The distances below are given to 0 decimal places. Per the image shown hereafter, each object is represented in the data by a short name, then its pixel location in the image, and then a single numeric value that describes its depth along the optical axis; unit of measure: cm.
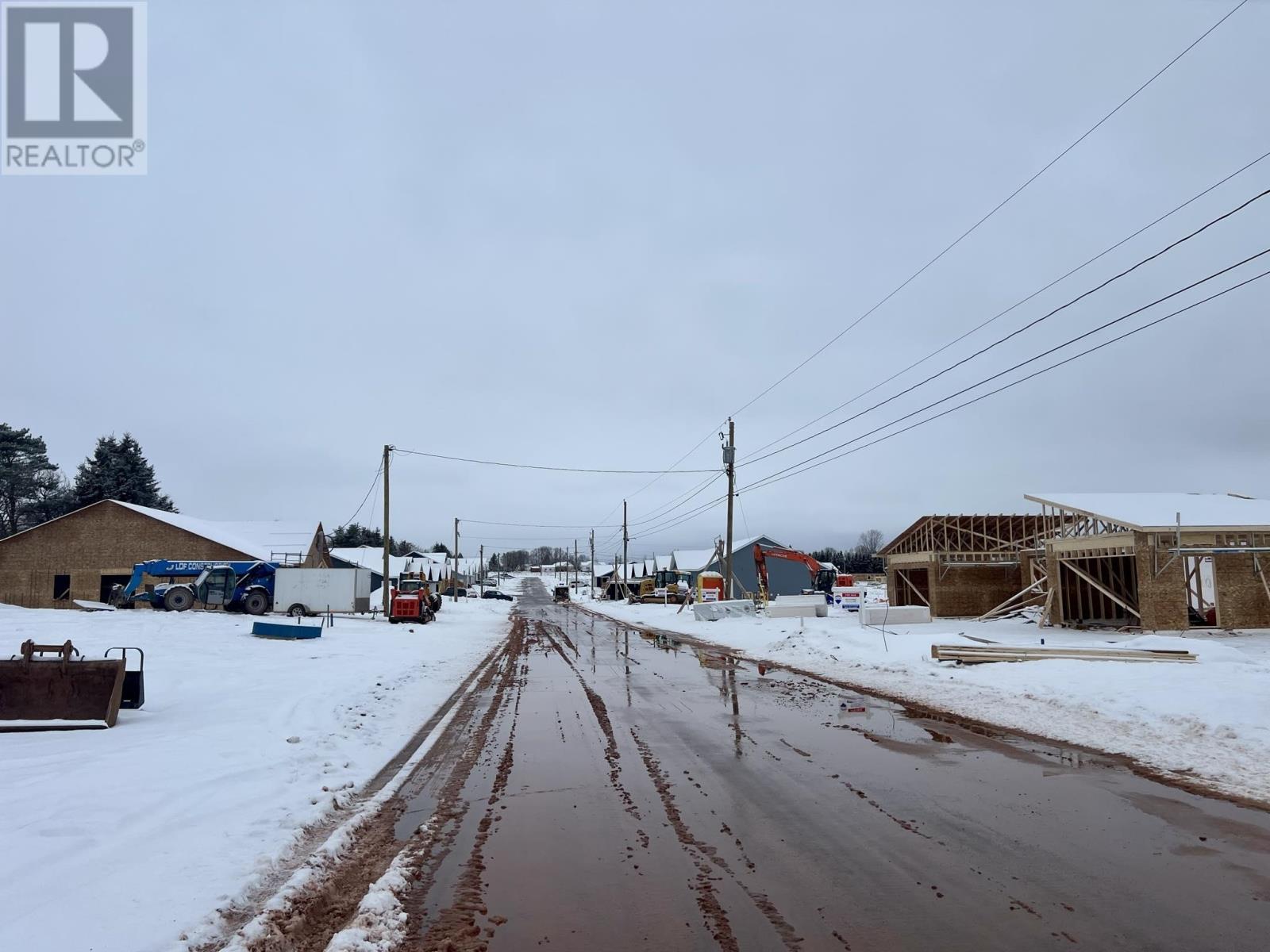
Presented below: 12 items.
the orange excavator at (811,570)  3775
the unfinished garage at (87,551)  4709
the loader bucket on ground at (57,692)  928
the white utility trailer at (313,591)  3847
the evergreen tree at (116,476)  6769
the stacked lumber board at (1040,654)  1492
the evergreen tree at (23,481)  6575
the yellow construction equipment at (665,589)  6078
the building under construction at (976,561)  3378
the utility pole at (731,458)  3959
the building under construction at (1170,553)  2358
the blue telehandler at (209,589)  3538
